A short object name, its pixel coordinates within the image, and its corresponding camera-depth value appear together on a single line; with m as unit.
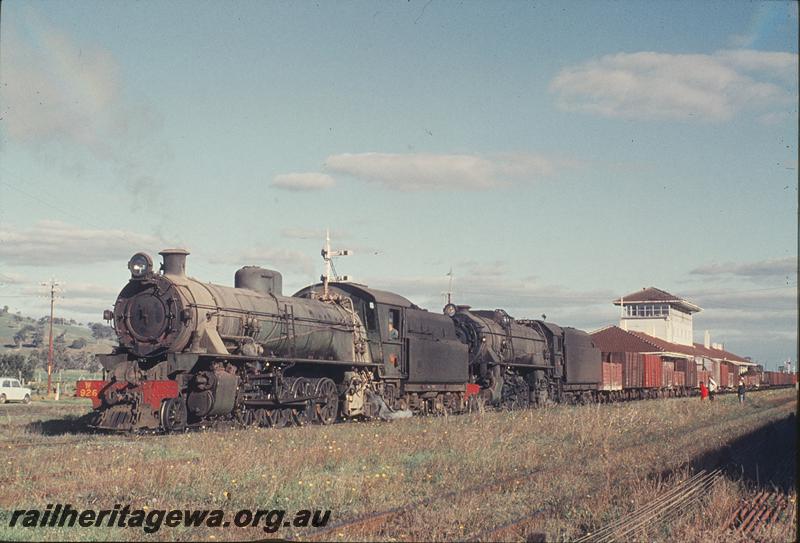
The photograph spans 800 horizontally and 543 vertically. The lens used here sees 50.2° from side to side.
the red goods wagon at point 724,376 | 78.38
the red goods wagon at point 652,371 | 53.72
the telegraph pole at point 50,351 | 51.19
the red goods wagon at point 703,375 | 70.50
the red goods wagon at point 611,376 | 45.75
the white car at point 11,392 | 42.28
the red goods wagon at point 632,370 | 49.97
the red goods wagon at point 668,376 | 59.04
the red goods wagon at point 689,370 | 67.38
